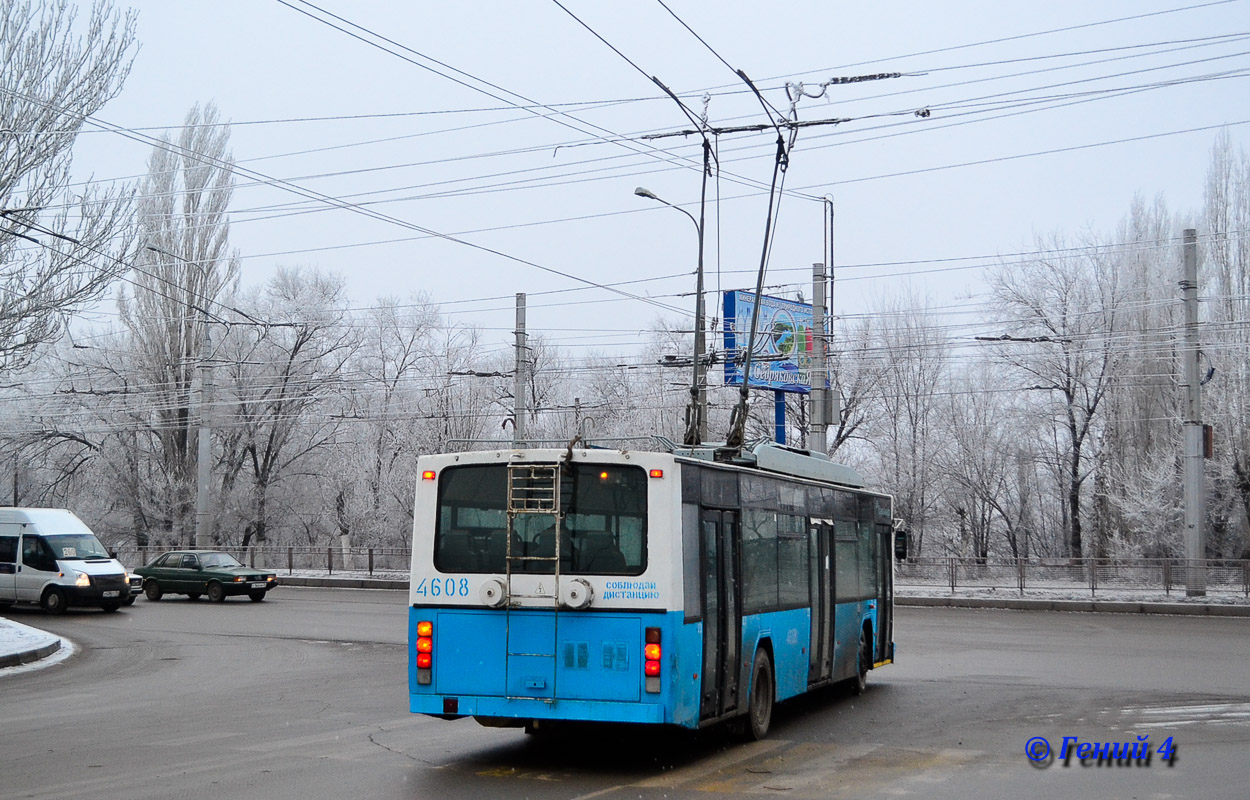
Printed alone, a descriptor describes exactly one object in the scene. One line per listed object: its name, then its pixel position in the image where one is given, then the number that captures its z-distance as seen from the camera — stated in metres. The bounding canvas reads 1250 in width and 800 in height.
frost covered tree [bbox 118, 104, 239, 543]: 51.72
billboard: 40.34
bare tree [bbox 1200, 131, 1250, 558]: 40.97
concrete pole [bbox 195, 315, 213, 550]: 41.75
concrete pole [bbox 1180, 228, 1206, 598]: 31.83
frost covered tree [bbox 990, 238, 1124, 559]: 47.91
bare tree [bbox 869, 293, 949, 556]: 51.69
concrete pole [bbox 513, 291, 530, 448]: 33.84
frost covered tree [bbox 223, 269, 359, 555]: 56.44
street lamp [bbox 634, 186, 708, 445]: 13.63
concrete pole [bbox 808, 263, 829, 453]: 32.06
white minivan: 29.23
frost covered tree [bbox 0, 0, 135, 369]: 20.41
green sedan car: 34.34
